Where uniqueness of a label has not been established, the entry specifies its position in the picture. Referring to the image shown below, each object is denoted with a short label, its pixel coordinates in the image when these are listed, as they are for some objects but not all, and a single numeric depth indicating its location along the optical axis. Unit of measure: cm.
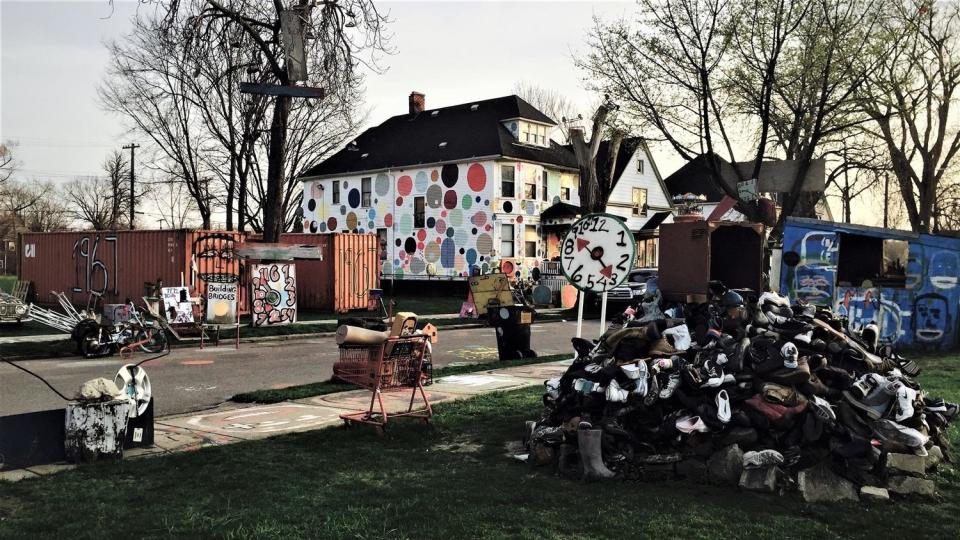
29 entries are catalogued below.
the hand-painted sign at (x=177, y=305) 1728
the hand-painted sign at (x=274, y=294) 2152
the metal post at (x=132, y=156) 4739
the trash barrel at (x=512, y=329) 1433
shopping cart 710
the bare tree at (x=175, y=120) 3123
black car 2660
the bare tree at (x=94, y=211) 7719
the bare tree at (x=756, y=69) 1958
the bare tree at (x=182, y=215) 5945
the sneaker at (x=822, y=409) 557
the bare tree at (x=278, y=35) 1872
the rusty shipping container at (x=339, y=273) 2635
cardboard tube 685
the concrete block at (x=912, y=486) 527
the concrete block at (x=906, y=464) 536
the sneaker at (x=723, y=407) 568
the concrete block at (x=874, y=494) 512
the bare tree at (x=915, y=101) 2256
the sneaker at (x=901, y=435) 550
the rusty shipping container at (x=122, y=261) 2206
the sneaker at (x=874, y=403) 586
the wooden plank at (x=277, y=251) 2052
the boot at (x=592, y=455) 566
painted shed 1520
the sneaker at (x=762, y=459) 539
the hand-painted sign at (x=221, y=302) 1881
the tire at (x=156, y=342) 1548
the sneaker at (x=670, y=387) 606
